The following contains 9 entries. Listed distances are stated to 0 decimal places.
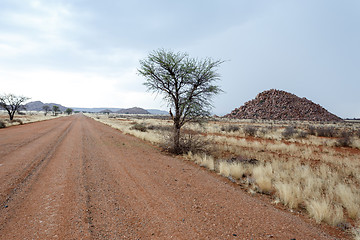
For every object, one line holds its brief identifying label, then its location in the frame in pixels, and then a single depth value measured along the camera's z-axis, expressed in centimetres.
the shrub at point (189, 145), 1068
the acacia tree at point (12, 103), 3769
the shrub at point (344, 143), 1350
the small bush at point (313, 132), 2045
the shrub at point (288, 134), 1770
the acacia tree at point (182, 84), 1042
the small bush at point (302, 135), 1770
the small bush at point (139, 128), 2414
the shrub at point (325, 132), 1895
